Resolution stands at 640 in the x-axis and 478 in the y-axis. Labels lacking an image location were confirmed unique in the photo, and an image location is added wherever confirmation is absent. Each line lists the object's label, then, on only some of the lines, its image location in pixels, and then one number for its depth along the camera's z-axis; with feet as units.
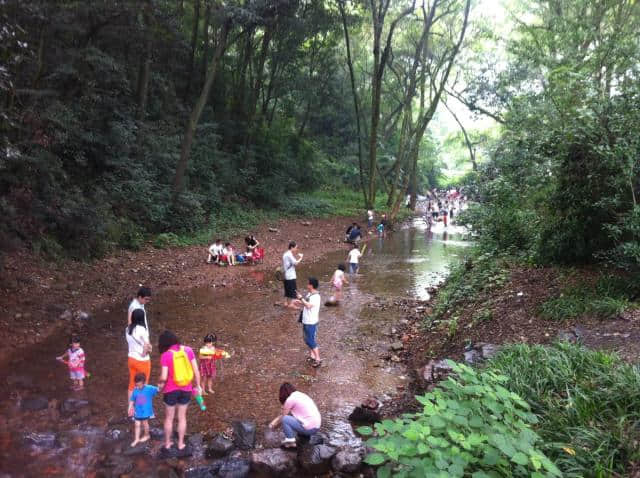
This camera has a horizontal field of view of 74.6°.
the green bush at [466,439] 9.93
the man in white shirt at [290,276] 31.91
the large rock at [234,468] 15.58
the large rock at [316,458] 15.92
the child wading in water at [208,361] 20.71
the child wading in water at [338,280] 37.20
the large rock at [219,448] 16.71
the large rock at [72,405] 19.06
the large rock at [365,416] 19.25
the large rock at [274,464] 15.70
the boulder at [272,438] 17.53
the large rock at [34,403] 19.17
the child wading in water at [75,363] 20.73
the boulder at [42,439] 16.72
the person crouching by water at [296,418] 16.81
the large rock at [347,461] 15.76
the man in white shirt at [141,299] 19.15
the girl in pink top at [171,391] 16.30
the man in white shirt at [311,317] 24.18
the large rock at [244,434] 17.26
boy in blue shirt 16.75
